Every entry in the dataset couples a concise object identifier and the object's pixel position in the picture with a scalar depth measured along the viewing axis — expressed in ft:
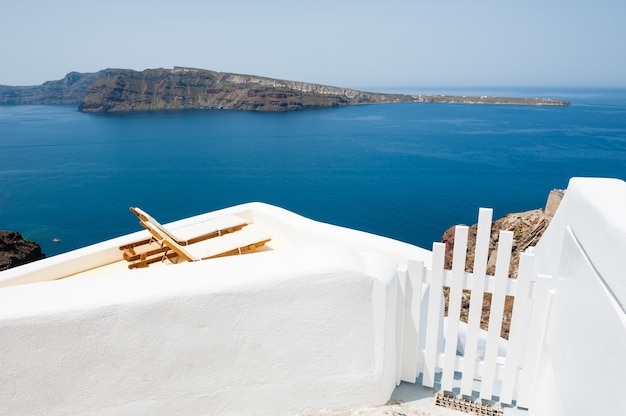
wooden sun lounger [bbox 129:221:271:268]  16.14
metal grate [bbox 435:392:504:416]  9.77
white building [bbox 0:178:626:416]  7.95
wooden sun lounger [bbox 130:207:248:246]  16.92
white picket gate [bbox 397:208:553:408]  8.90
